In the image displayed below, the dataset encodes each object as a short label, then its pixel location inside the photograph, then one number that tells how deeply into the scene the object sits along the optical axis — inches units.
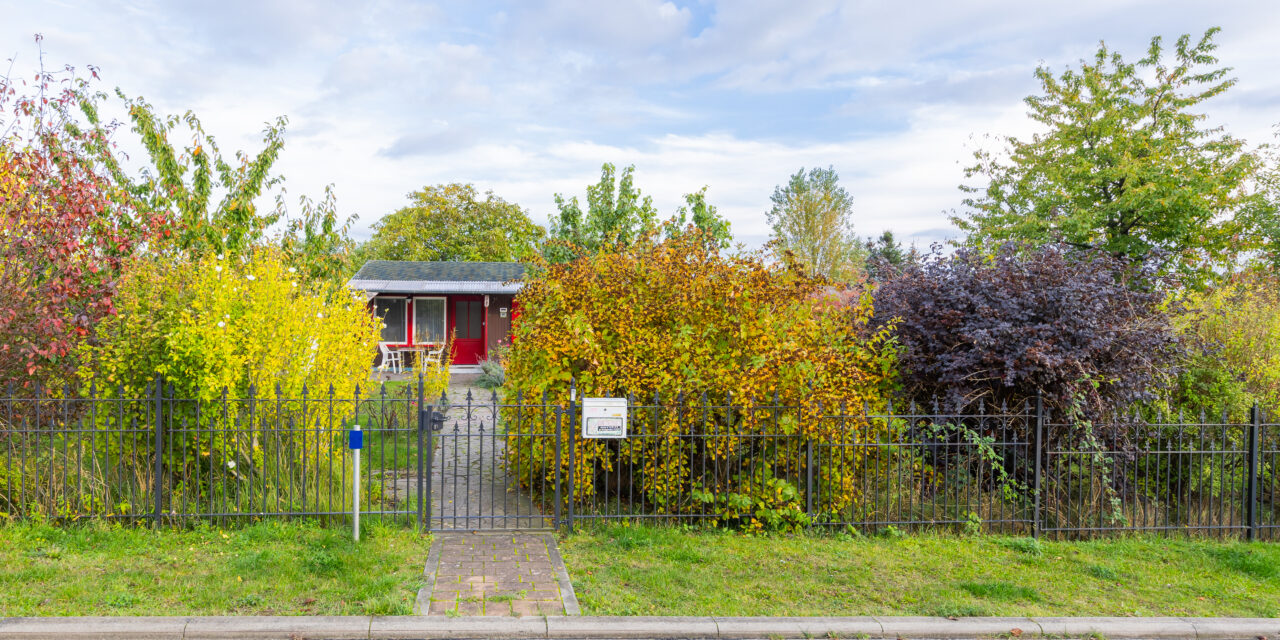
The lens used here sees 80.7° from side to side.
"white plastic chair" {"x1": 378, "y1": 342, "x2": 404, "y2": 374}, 799.1
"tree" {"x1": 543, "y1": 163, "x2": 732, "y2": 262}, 582.9
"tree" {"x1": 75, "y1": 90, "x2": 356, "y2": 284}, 368.2
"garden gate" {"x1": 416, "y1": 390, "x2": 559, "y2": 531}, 235.6
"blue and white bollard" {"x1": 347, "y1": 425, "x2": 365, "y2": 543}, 215.3
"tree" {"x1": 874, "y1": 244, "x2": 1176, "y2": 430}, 251.0
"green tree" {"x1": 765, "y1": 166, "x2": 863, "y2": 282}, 1336.1
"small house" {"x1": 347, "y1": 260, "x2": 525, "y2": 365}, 898.1
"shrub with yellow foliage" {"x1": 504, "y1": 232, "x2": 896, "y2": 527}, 242.2
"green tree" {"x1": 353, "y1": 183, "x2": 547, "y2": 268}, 1514.5
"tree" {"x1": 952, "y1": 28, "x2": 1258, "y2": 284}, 622.2
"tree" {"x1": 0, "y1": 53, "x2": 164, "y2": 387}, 240.5
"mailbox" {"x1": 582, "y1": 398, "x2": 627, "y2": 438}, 234.4
